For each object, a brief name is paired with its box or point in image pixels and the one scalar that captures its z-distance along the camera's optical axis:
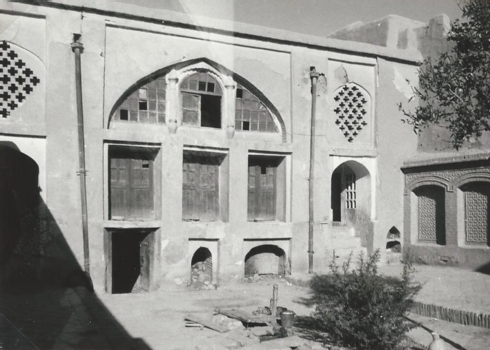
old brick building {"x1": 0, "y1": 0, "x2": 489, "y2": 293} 12.44
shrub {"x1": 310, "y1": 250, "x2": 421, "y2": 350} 7.49
